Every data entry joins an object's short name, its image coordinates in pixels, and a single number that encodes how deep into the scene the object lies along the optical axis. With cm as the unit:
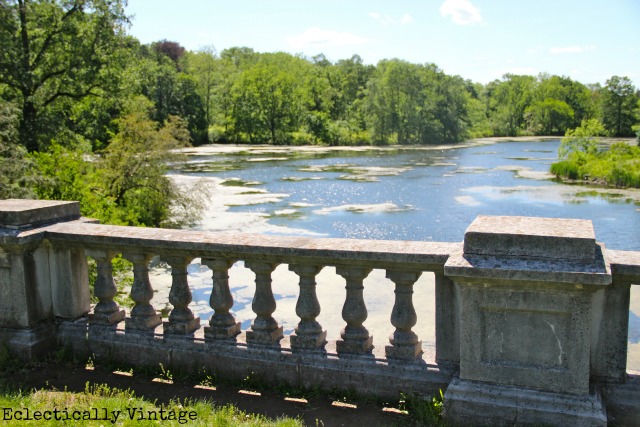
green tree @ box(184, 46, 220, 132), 7225
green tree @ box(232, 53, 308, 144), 6931
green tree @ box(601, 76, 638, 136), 7669
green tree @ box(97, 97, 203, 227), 1722
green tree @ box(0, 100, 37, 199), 906
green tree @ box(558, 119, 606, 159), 3459
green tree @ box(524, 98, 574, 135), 8919
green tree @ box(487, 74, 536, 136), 8850
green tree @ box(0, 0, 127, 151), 1783
